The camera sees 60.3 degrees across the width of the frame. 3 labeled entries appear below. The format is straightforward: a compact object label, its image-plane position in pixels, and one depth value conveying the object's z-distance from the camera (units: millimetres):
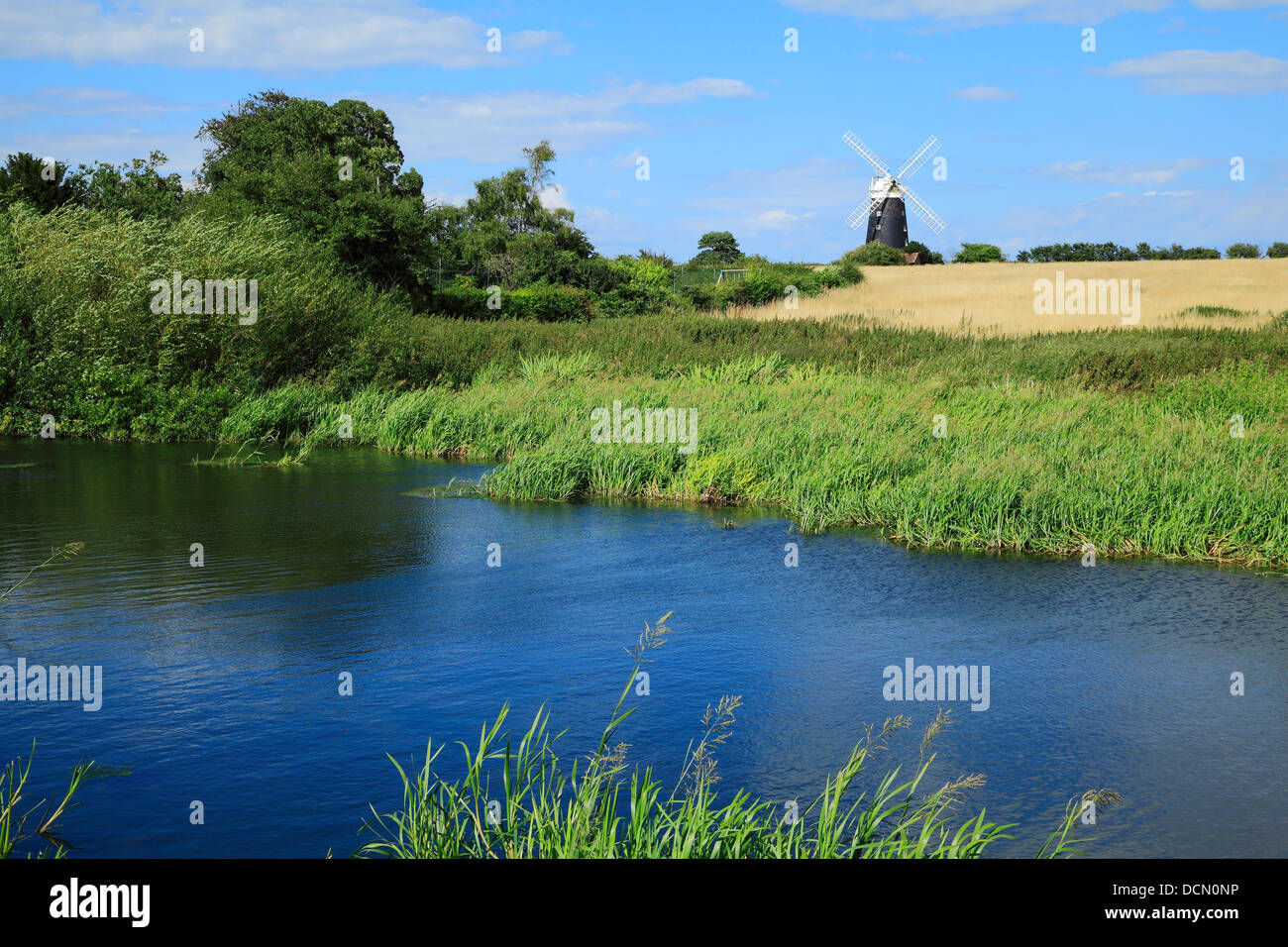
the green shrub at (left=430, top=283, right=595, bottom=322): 46438
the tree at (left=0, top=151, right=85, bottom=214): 39938
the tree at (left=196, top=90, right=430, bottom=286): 39031
